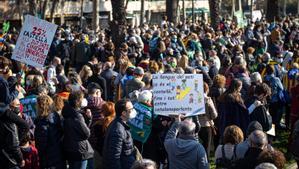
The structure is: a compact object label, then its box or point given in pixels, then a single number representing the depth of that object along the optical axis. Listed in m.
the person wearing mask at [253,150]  6.55
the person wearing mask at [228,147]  7.40
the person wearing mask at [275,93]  12.73
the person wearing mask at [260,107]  9.72
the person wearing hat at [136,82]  11.50
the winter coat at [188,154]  7.06
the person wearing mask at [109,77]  13.64
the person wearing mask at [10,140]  7.80
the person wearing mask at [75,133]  8.08
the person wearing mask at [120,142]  7.48
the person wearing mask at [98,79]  12.75
